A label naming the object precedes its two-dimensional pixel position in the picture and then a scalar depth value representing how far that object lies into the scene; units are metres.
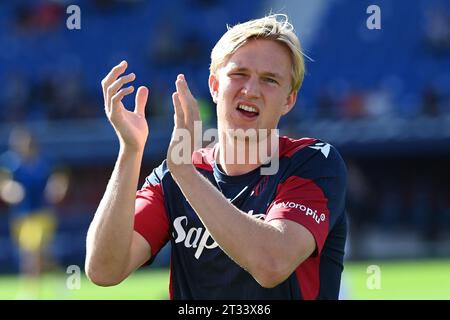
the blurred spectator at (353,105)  19.80
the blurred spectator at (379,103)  19.82
